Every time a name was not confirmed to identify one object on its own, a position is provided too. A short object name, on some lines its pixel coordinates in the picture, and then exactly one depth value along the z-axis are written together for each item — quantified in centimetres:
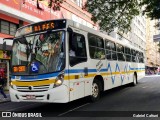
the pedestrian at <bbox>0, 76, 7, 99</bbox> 1632
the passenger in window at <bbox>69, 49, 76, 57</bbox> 1009
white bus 961
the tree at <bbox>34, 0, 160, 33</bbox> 1858
